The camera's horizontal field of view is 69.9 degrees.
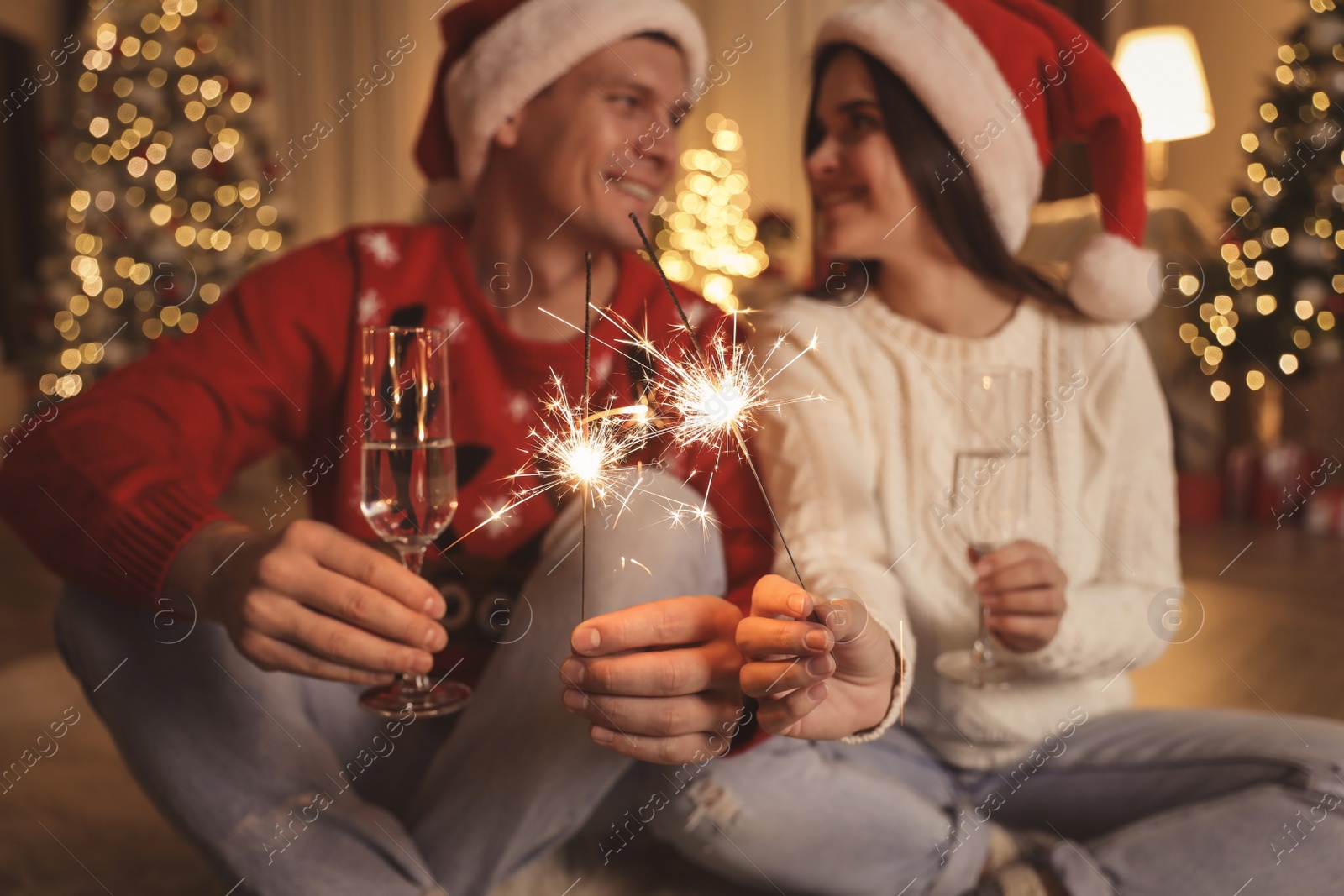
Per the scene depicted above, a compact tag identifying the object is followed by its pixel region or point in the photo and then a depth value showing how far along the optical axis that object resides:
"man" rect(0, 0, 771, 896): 0.65
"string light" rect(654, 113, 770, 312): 4.61
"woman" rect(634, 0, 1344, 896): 0.83
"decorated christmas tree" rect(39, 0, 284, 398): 3.86
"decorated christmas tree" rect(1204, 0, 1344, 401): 3.03
